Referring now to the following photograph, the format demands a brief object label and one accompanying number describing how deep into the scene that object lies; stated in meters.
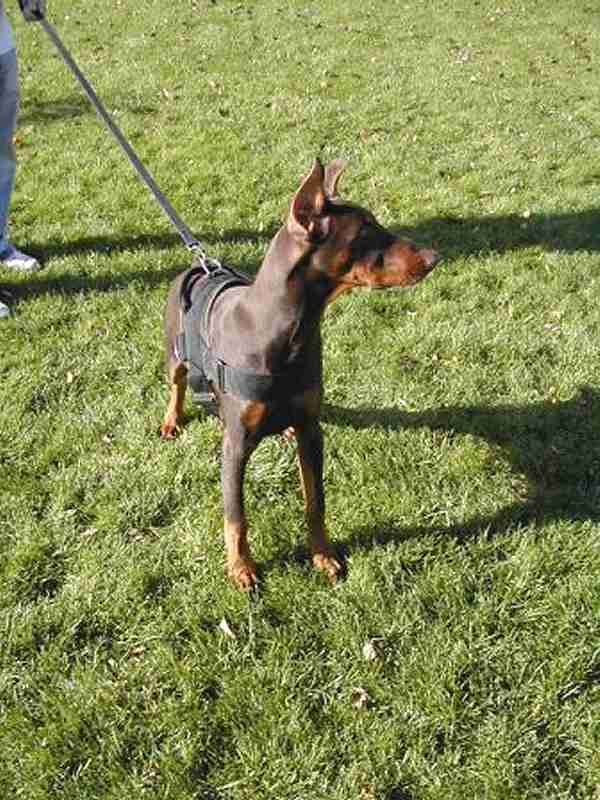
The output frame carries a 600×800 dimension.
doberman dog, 2.58
